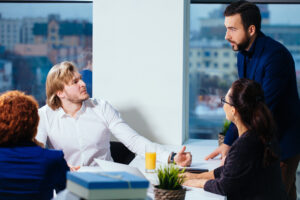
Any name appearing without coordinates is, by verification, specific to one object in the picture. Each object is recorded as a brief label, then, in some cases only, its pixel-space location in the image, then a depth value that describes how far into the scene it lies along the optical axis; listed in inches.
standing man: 120.0
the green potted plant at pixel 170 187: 99.9
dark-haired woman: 104.2
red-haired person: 97.0
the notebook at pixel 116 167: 107.7
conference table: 105.3
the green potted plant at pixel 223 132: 151.5
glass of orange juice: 122.0
